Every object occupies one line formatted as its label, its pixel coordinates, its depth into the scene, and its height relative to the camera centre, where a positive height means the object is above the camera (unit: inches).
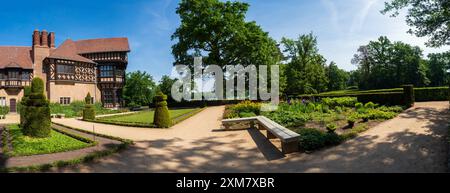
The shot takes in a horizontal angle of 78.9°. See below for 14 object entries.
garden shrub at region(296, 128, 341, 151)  323.2 -56.0
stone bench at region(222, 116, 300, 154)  303.4 -46.8
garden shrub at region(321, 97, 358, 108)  781.1 -23.4
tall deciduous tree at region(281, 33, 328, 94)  1665.8 +174.6
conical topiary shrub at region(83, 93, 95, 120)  895.1 -53.6
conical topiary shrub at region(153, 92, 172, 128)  595.2 -37.8
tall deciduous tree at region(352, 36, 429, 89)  1882.4 +197.1
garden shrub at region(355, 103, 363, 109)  655.0 -26.8
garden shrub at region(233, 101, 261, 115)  740.4 -36.2
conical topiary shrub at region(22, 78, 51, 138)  441.4 -32.1
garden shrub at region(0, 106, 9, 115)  1222.8 -55.8
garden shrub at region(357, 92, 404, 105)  678.8 -11.6
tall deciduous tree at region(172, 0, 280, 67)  1285.7 +288.4
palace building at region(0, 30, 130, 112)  1368.1 +153.1
